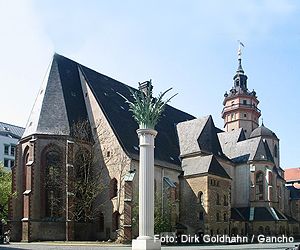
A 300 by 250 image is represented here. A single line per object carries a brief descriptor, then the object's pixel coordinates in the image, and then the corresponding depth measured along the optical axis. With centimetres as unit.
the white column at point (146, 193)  2294
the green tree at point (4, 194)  5188
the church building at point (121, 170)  4150
